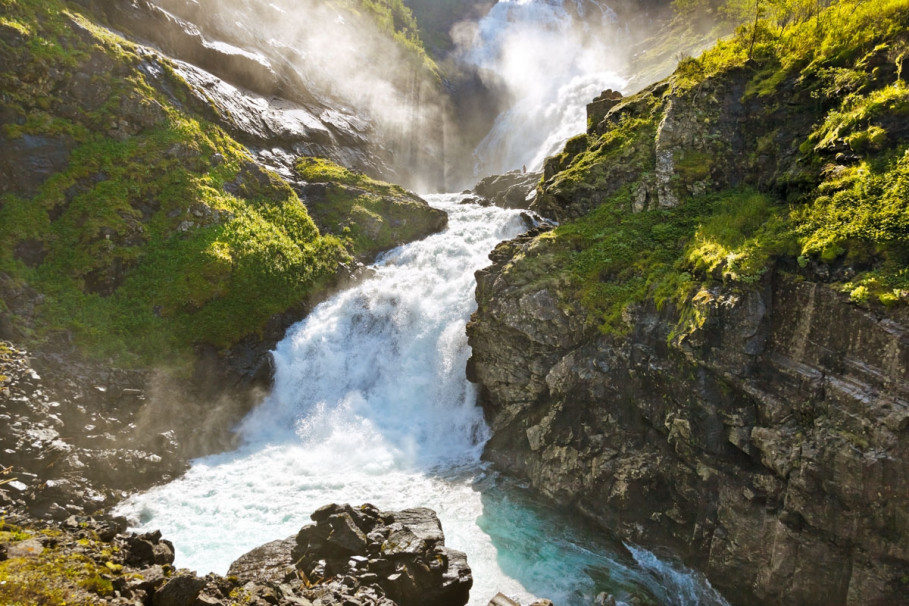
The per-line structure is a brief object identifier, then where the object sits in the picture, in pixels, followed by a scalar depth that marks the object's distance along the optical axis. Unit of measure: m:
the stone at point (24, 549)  8.31
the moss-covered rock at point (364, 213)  34.91
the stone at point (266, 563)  12.78
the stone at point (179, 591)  9.20
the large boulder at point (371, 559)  12.04
